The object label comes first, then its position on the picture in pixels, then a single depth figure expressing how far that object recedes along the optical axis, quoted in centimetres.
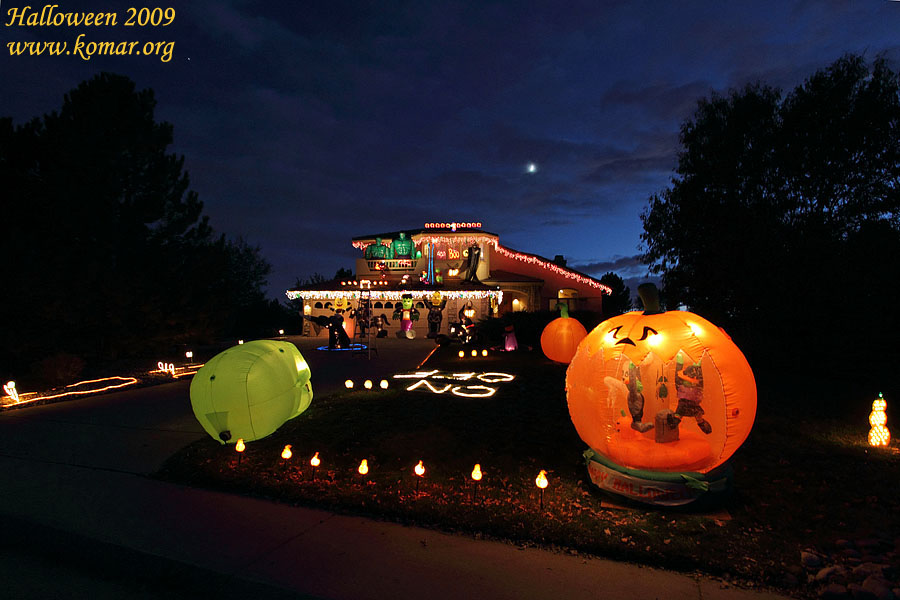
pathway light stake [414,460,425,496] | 480
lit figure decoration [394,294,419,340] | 2569
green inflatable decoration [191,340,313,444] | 554
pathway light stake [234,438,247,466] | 559
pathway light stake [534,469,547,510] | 433
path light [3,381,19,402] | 942
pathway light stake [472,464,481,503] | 465
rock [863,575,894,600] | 304
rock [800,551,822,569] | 344
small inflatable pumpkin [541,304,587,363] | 1294
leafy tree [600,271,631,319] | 4091
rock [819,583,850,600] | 307
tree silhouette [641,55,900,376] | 1247
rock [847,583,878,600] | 303
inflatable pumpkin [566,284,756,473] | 425
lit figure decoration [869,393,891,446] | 623
